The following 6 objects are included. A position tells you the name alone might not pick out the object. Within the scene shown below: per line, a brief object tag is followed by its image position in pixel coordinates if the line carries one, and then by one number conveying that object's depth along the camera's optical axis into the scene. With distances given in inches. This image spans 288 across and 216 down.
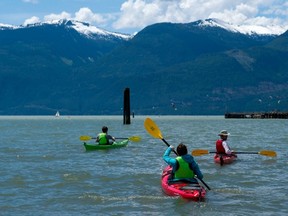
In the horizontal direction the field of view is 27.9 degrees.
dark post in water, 3649.1
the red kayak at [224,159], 1153.8
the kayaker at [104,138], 1508.4
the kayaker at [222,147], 1164.9
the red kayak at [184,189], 721.6
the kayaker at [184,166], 756.6
